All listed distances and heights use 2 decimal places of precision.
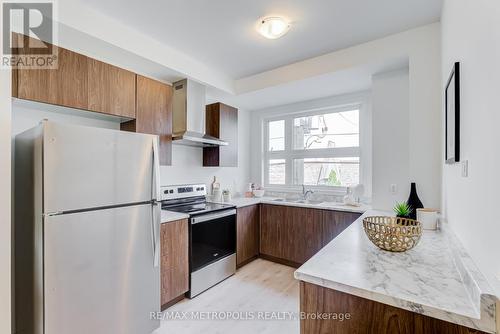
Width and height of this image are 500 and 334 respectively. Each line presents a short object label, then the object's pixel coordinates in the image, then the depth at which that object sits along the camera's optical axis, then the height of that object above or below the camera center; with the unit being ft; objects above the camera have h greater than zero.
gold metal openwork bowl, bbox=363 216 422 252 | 3.76 -1.10
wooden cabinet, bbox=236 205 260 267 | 9.69 -2.87
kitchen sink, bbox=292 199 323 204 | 10.98 -1.59
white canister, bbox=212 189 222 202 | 10.57 -1.28
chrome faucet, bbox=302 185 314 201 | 11.20 -1.22
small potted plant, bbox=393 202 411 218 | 5.82 -1.09
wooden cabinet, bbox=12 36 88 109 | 5.13 +1.99
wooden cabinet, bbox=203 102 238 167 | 10.45 +1.63
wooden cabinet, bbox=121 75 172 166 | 7.45 +1.82
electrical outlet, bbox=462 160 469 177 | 3.69 +0.00
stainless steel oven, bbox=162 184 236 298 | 7.75 -2.45
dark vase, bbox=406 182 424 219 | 6.66 -0.95
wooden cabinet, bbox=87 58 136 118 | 6.25 +2.22
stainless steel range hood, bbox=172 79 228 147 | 8.78 +2.13
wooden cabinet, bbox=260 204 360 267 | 8.82 -2.56
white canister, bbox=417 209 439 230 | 5.63 -1.25
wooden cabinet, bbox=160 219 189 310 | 6.81 -2.82
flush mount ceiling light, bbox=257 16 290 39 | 6.24 +3.85
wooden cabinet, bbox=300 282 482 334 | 2.59 -1.80
